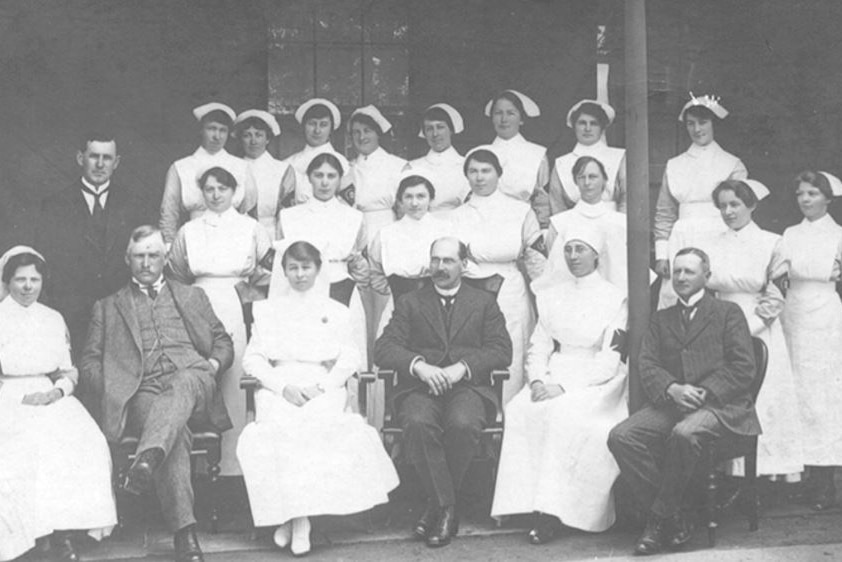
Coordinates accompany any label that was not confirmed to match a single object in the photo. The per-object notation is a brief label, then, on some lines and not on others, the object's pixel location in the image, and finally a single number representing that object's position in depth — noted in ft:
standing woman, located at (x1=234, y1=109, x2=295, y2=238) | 21.48
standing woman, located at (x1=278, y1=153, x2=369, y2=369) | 20.70
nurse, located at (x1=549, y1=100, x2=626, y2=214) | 21.66
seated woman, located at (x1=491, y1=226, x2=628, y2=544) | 17.89
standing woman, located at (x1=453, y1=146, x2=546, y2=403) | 20.83
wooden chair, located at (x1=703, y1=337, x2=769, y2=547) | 17.53
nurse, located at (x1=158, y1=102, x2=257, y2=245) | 20.94
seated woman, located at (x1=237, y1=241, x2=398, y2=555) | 17.30
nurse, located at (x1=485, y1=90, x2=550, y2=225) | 21.70
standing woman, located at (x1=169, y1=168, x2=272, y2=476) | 19.95
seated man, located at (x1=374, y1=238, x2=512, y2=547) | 17.87
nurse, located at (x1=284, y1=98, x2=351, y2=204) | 21.59
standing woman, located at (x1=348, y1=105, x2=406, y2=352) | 21.65
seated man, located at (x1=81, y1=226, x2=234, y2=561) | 16.98
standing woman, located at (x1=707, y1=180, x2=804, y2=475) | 19.88
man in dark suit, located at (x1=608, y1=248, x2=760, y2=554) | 17.22
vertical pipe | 17.83
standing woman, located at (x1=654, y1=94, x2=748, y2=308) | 21.01
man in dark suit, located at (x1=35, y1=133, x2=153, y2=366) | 19.70
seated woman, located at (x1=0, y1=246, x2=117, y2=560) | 16.61
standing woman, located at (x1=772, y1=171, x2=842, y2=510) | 20.34
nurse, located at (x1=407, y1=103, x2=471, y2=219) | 21.79
